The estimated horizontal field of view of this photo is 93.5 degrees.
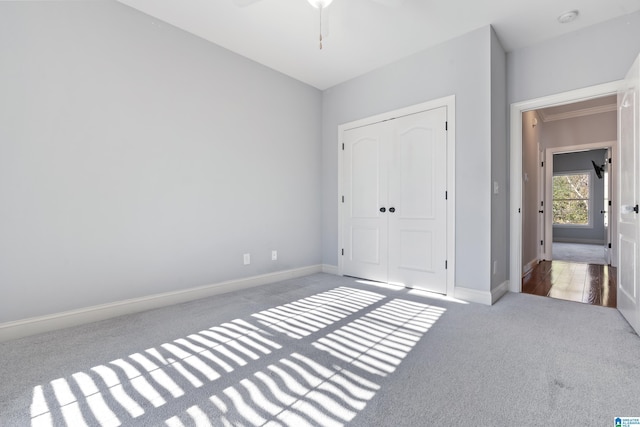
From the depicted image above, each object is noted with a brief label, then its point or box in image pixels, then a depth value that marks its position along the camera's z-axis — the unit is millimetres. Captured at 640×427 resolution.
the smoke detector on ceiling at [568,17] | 2689
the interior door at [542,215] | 5301
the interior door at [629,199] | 2201
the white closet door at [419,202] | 3258
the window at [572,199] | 8344
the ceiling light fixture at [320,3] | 2205
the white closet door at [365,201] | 3775
